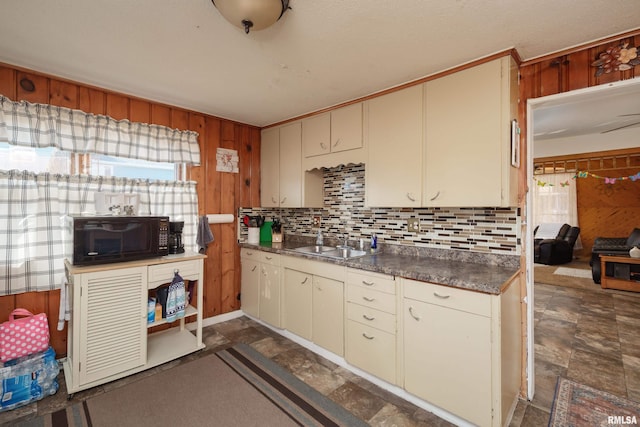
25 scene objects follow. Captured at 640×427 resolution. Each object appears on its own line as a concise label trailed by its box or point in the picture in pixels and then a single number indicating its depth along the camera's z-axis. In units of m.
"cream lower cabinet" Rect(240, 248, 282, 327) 2.88
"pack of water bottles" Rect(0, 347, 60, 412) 1.80
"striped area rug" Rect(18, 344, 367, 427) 1.73
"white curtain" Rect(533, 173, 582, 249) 6.55
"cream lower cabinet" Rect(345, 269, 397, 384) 1.95
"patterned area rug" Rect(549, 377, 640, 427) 1.75
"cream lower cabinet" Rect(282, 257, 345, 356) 2.30
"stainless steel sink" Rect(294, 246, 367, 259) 2.73
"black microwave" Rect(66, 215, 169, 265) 1.96
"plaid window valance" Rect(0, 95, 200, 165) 2.05
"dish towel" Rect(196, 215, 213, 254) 2.97
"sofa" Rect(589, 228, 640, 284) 4.67
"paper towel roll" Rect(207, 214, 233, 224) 3.07
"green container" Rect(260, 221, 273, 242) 3.54
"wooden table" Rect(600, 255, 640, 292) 4.29
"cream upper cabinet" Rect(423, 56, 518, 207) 1.75
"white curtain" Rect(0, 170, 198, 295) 2.03
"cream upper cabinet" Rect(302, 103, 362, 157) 2.53
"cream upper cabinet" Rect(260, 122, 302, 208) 3.10
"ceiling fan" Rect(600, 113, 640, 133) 4.54
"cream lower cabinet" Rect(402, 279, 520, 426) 1.52
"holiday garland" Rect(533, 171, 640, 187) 5.57
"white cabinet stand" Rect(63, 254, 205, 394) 1.93
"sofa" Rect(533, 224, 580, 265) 6.07
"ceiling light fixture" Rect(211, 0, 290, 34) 1.26
